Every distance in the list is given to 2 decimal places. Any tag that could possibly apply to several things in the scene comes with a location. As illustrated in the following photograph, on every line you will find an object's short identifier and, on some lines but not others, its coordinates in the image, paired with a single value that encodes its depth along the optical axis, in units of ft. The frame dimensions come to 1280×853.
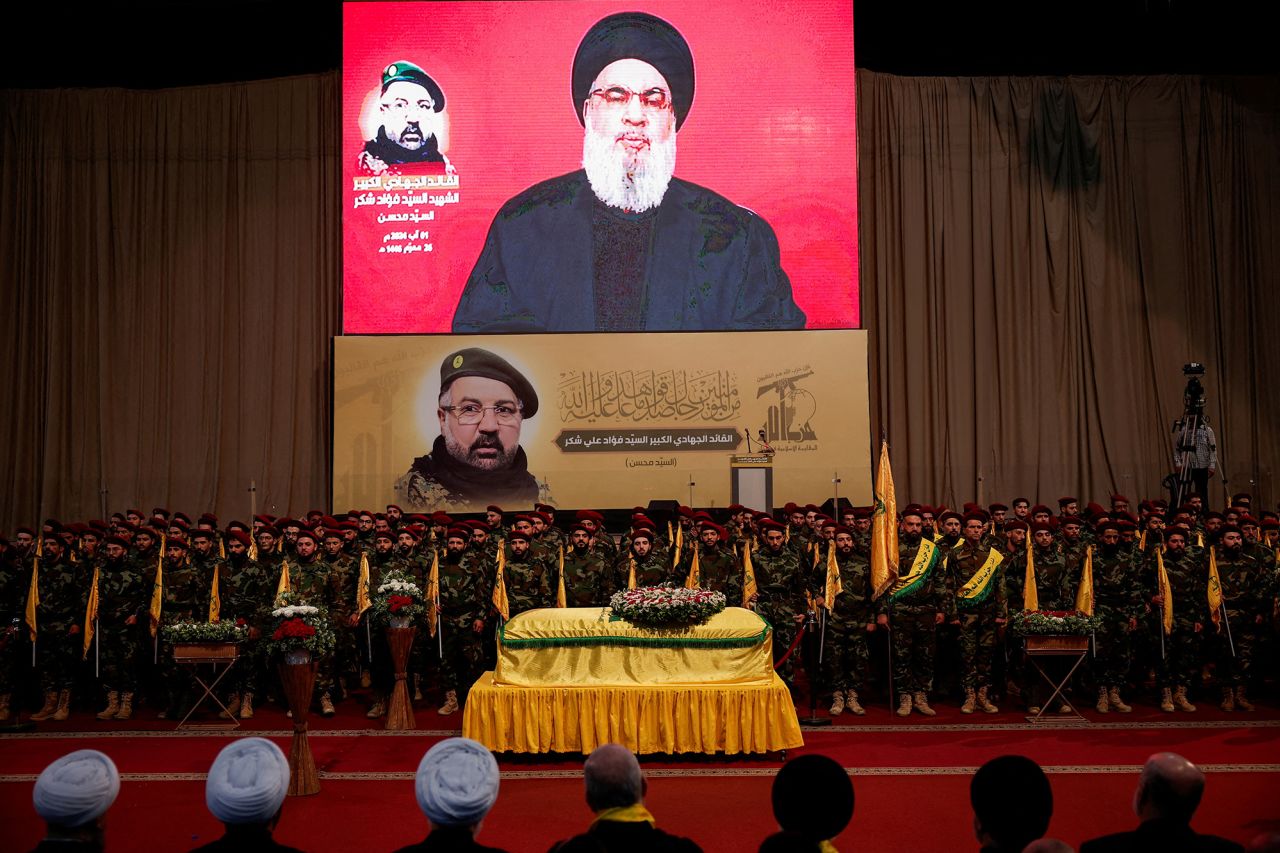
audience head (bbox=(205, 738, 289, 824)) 10.46
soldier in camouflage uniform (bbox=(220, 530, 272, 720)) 32.24
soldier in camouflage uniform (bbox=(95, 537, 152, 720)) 33.22
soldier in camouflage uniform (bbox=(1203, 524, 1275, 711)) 31.48
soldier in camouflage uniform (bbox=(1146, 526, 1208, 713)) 31.76
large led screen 53.93
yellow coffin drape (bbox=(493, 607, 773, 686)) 26.02
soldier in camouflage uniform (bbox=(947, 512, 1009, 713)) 31.91
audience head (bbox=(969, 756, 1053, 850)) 10.01
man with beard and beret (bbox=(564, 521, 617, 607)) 33.86
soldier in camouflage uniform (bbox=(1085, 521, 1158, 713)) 31.60
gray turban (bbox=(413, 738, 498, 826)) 10.34
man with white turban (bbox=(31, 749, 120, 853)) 10.12
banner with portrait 51.01
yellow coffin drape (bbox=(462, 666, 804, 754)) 25.70
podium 49.44
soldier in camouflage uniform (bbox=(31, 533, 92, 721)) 33.35
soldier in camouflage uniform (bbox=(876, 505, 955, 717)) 31.71
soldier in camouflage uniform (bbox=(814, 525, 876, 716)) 31.94
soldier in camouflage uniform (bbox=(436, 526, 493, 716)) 33.17
